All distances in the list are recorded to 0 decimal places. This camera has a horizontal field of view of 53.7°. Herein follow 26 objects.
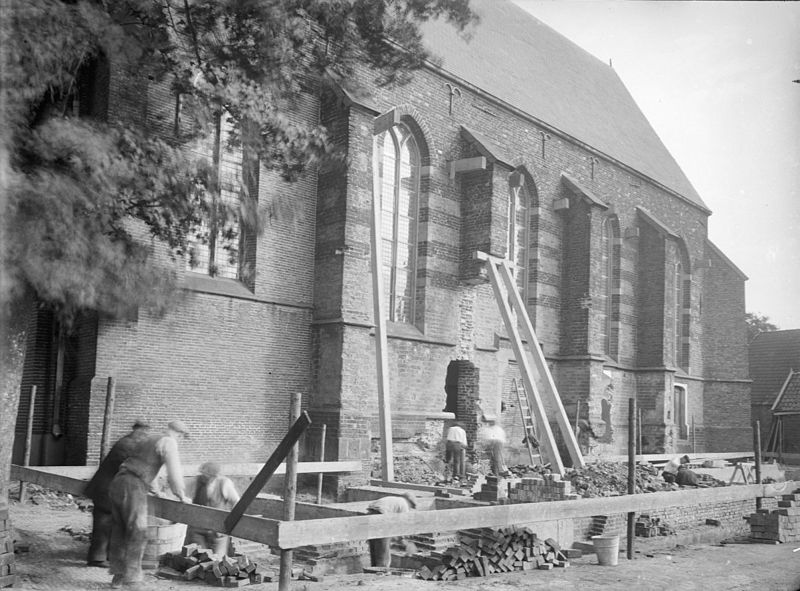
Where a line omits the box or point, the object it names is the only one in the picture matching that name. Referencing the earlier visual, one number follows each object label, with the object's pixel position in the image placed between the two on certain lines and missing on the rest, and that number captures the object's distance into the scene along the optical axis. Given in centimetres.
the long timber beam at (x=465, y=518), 661
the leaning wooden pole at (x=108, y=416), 1115
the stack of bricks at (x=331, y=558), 899
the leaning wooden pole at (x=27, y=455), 1114
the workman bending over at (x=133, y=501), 690
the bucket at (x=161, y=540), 809
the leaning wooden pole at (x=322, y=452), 1306
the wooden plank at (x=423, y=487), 1220
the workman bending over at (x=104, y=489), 729
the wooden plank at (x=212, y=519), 645
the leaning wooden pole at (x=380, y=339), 1405
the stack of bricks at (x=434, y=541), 1023
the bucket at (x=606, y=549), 989
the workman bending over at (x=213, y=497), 844
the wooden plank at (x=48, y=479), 874
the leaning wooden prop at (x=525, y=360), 1598
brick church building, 1261
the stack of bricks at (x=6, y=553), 688
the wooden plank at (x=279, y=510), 845
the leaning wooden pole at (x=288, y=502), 662
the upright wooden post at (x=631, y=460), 1106
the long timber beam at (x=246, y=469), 1052
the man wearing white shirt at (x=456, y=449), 1595
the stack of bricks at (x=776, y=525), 1290
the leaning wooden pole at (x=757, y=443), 1470
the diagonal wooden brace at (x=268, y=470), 625
